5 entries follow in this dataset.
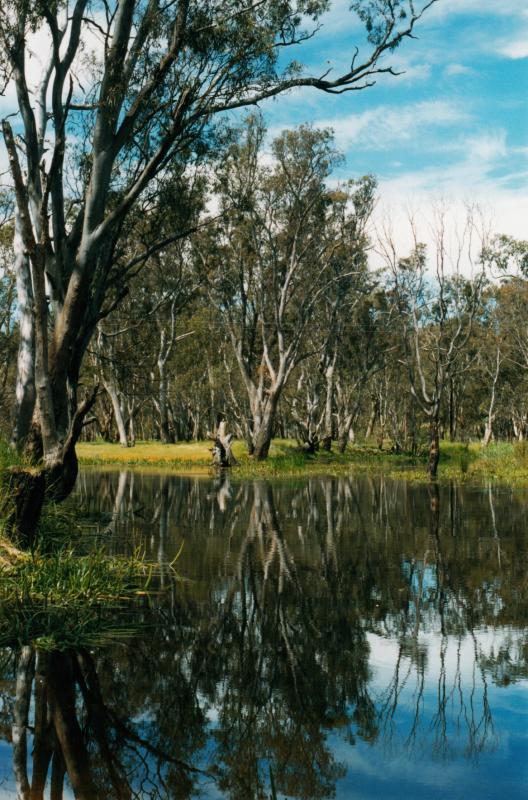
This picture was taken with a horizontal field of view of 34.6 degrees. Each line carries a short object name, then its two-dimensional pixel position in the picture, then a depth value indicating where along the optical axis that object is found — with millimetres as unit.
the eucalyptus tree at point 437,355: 27547
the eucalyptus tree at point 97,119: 12883
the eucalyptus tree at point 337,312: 41812
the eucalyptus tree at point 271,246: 35781
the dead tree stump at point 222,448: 33188
